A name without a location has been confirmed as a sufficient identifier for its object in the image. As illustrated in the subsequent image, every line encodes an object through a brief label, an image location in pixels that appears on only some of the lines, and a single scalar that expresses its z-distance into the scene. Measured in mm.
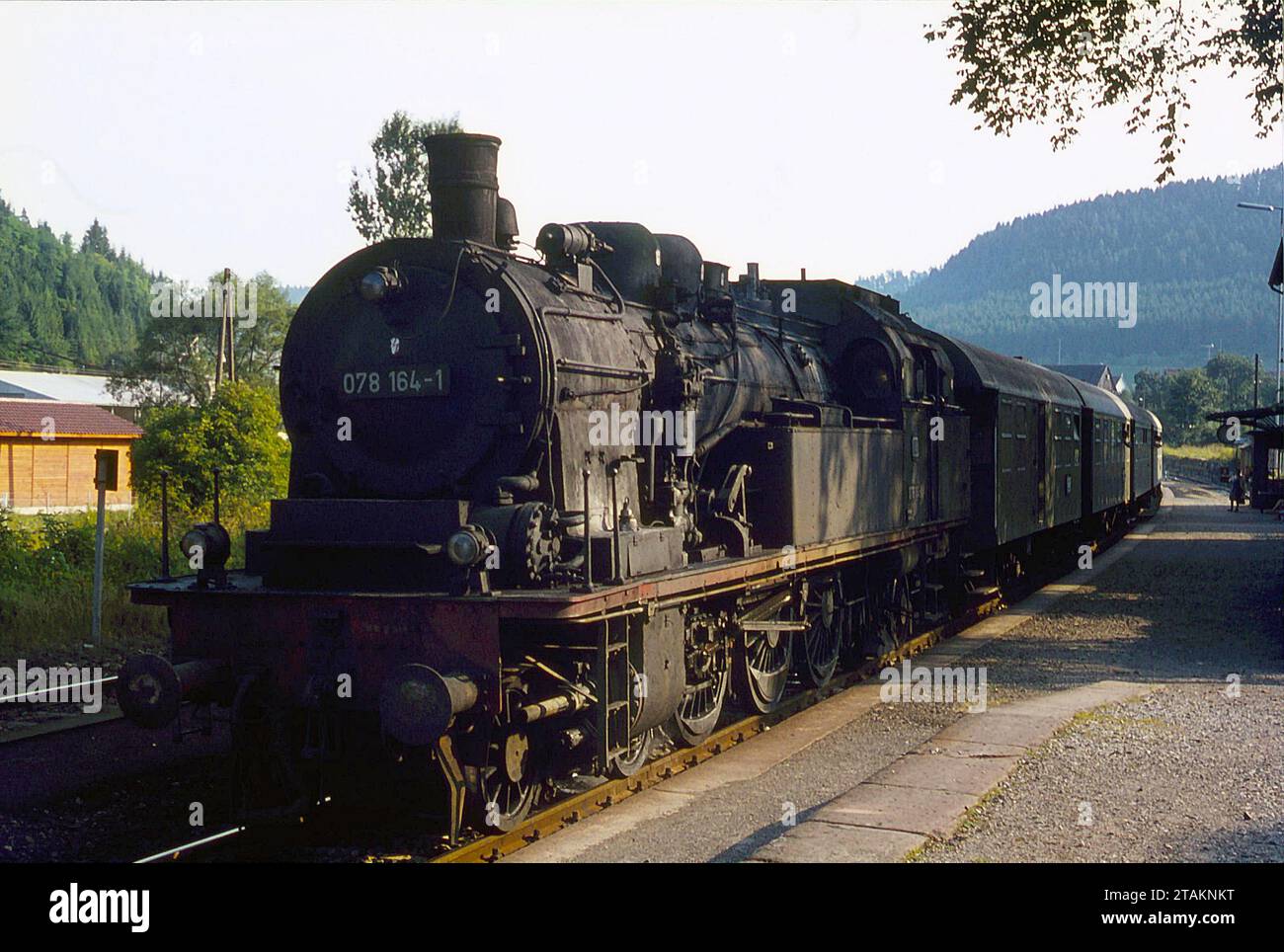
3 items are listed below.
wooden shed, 32094
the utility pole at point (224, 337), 23725
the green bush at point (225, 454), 20859
